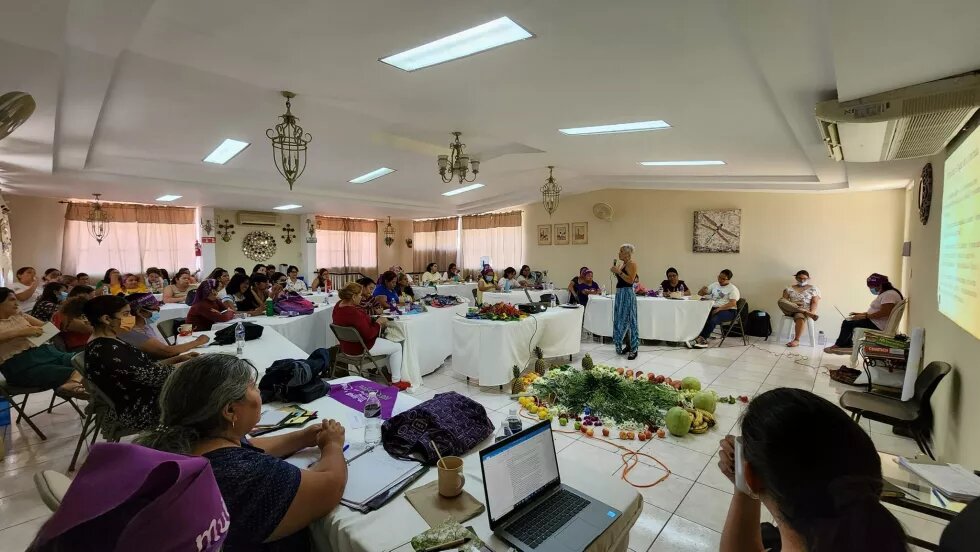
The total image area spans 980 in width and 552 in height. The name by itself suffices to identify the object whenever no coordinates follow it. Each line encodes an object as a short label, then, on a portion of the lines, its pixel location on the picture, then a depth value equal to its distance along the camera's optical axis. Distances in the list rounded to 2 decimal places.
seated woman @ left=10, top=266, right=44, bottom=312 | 5.40
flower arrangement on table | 4.42
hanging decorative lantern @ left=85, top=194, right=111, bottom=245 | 7.48
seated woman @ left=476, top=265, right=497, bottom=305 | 7.86
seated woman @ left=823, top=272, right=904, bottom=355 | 4.77
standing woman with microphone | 5.39
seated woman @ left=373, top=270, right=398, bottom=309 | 4.96
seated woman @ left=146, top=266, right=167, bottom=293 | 6.70
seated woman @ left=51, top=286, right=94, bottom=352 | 3.23
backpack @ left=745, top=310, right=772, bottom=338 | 6.68
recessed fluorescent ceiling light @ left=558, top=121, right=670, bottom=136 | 3.56
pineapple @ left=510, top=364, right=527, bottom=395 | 4.13
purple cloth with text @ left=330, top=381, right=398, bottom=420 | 2.09
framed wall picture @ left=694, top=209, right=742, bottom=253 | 7.06
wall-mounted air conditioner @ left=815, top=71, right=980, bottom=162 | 1.93
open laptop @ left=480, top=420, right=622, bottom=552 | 1.17
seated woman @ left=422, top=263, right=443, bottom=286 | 9.39
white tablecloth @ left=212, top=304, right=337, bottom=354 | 4.15
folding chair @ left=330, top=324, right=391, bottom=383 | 3.77
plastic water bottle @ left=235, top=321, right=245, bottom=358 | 2.95
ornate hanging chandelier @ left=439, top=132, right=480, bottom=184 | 4.20
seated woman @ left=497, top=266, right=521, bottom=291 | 7.62
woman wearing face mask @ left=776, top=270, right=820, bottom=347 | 6.20
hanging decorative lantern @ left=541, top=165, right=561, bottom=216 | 6.30
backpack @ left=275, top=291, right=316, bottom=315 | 4.71
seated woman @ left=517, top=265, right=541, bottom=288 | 8.38
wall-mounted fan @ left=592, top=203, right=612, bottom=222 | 8.34
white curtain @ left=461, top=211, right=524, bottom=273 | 10.29
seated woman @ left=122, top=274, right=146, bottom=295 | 6.23
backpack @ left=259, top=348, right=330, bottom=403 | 2.14
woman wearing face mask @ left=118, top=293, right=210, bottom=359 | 2.82
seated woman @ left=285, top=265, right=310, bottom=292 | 7.03
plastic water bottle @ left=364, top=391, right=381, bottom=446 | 1.67
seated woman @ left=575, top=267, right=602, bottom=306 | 7.11
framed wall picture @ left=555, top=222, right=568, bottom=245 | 9.20
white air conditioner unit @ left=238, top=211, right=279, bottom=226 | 9.48
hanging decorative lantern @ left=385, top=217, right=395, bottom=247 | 12.38
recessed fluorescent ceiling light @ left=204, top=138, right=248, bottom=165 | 4.63
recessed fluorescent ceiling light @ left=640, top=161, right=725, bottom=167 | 5.23
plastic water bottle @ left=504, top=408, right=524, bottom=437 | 1.72
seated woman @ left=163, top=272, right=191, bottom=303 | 5.95
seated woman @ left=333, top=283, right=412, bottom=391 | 3.82
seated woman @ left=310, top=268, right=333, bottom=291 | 7.79
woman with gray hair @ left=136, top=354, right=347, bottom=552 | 1.08
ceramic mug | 1.32
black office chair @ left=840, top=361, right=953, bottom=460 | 2.64
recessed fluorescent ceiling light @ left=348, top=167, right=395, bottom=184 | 6.42
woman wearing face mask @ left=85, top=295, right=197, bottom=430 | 2.17
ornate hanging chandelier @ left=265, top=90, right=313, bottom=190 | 3.14
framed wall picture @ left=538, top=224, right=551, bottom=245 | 9.52
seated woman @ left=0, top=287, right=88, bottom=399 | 2.84
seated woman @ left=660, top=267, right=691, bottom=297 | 6.76
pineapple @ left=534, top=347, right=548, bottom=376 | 4.63
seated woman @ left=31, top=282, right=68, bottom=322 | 4.05
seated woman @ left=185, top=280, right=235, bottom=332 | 4.01
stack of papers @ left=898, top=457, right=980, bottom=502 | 1.54
